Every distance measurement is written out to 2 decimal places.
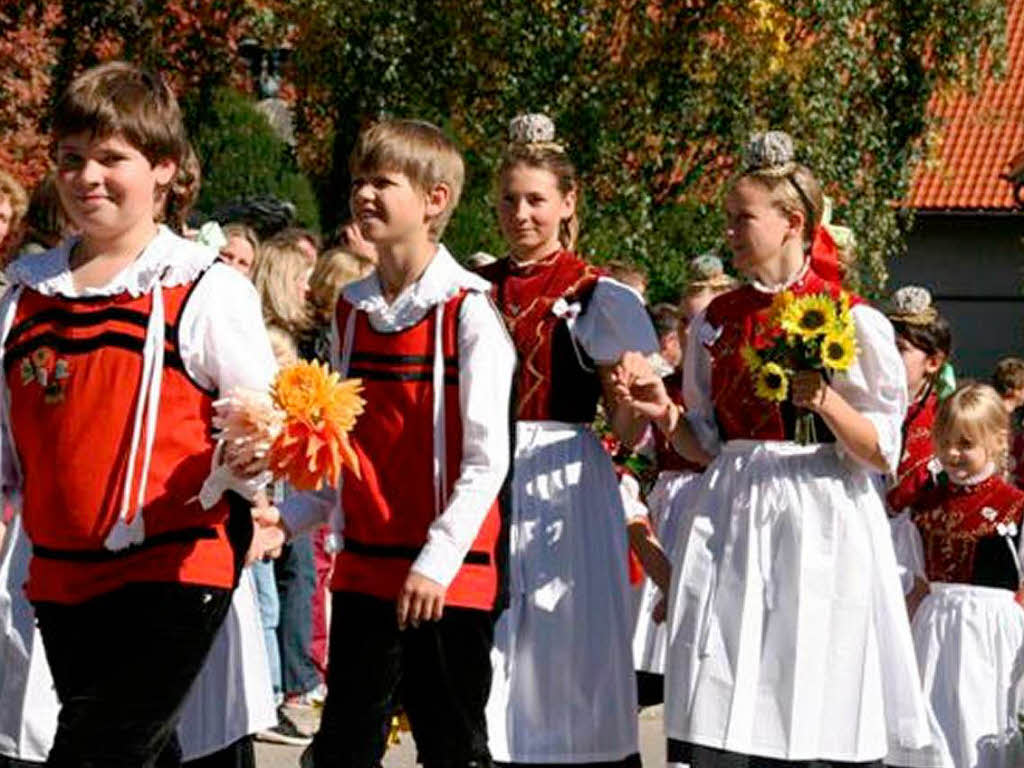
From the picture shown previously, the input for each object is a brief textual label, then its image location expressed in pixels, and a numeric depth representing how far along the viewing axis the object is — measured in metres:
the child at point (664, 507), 15.56
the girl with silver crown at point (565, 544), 10.57
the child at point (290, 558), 13.92
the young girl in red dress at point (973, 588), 13.42
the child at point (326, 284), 13.63
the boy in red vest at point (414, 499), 8.85
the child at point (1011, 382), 24.33
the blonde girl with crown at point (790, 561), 10.54
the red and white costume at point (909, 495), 13.77
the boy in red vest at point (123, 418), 7.64
